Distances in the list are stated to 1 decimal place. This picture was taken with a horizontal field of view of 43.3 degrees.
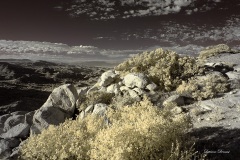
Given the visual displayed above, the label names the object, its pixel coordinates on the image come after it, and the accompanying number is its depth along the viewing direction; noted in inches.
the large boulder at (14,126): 445.7
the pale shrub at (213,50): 853.8
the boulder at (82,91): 575.6
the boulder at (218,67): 661.2
